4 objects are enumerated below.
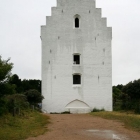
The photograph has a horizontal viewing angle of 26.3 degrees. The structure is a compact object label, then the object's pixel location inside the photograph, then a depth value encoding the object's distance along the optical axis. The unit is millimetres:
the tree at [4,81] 14576
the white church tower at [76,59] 33125
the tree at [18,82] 48456
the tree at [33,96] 30344
